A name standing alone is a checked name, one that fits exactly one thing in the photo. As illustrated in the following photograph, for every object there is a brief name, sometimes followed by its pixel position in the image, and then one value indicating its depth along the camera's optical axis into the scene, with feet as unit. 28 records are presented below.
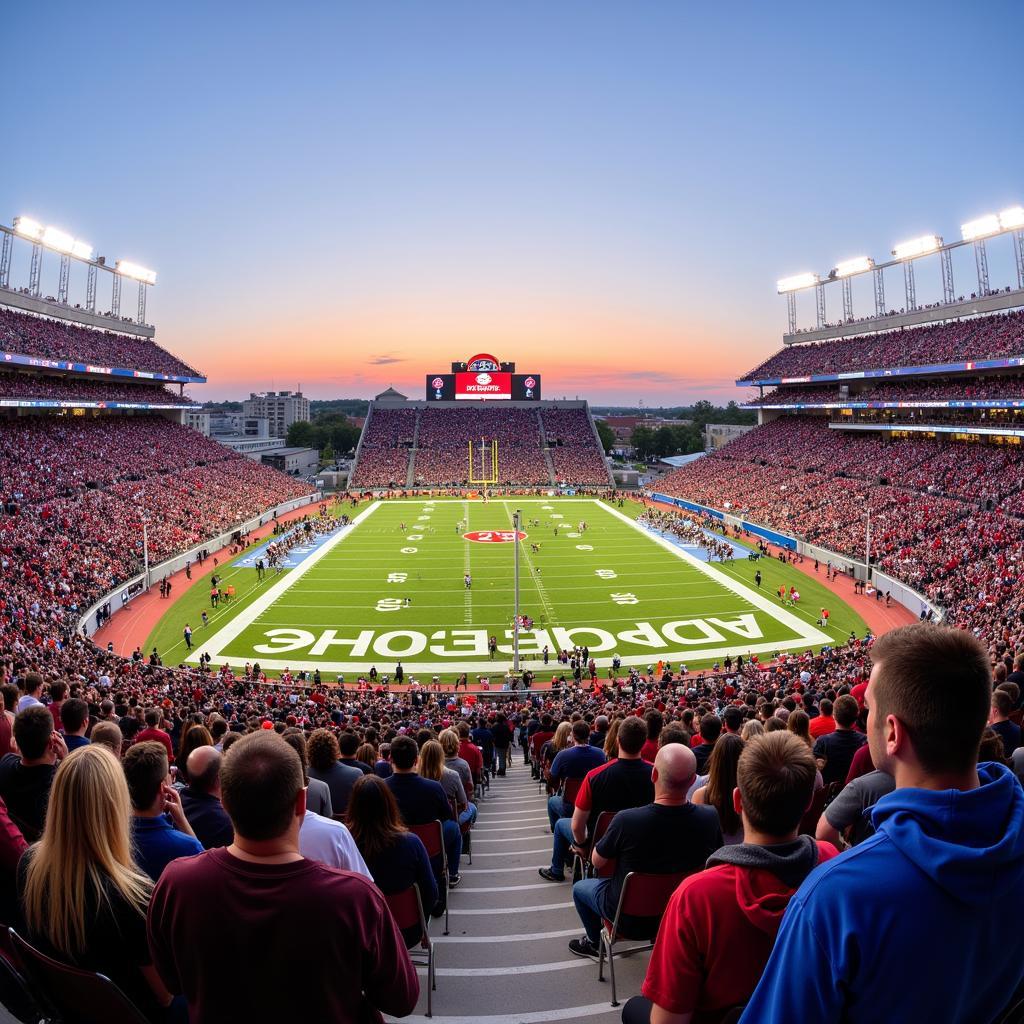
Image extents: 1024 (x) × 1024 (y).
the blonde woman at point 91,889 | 9.43
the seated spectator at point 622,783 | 17.31
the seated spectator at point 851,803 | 15.49
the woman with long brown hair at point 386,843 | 14.47
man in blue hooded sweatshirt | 5.56
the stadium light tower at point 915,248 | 177.70
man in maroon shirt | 7.87
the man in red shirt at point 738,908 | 8.40
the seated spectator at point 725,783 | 14.34
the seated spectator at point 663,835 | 13.15
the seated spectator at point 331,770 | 20.71
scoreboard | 307.99
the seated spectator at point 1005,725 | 22.49
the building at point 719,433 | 408.38
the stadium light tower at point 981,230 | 153.58
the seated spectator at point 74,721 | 21.38
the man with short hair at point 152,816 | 11.46
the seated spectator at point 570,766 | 23.48
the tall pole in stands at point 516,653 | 78.84
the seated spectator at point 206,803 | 15.56
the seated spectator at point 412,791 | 18.40
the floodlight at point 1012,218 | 148.69
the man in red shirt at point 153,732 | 27.61
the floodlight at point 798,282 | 237.45
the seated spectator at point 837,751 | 23.50
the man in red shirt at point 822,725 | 29.91
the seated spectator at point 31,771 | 14.49
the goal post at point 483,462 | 280.31
